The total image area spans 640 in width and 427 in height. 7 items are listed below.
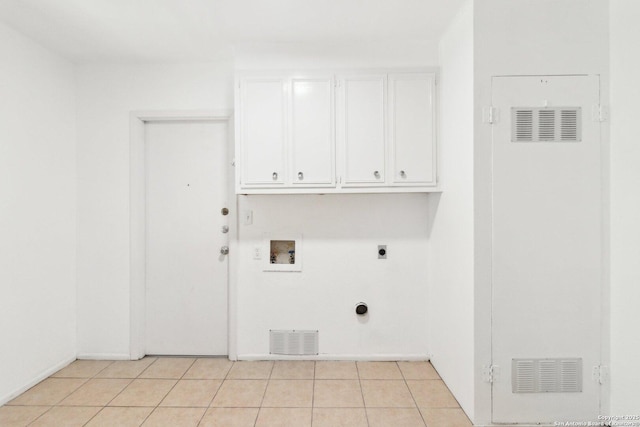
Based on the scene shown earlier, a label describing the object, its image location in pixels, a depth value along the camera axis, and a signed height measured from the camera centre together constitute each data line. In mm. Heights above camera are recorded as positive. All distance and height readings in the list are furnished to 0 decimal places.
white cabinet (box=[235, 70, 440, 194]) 2514 +586
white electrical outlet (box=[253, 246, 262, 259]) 2891 -344
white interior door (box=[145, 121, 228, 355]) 2961 -247
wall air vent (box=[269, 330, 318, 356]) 2846 -1091
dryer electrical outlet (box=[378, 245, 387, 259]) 2855 -335
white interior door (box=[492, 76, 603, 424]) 1972 -213
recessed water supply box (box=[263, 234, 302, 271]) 2877 -348
